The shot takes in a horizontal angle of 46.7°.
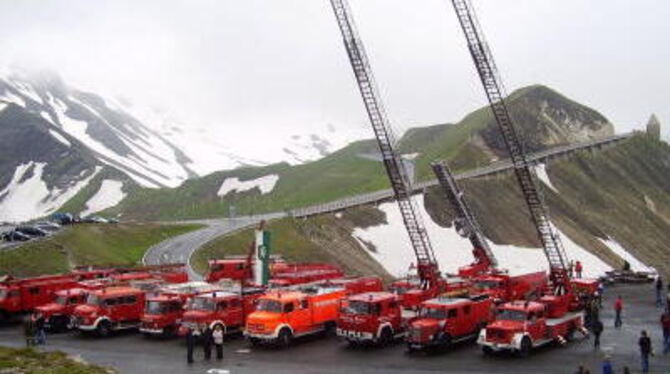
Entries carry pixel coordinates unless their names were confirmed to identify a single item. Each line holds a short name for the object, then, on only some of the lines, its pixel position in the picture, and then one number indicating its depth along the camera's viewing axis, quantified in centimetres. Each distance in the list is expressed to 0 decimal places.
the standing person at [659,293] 4894
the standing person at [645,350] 3091
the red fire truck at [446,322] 3484
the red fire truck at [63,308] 4256
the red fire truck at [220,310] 3812
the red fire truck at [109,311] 4069
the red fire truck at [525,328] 3394
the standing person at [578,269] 5752
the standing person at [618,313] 4125
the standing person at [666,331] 3441
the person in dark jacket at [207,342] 3462
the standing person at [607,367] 2687
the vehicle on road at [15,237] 7150
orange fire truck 3678
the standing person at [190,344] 3375
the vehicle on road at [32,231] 7344
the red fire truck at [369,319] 3644
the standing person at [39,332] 3844
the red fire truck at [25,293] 4541
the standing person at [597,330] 3525
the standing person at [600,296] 4731
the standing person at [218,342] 3466
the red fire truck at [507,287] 4628
